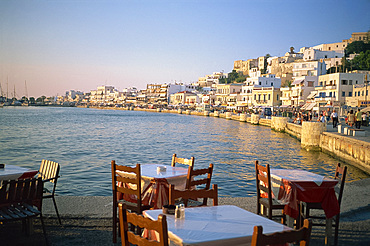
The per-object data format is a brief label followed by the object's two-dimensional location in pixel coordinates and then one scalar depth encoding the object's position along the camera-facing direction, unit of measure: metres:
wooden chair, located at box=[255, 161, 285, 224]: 5.84
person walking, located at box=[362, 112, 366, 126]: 34.15
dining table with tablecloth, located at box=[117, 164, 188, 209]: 5.97
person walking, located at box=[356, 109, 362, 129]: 25.18
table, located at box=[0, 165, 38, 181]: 6.11
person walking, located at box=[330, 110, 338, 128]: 32.78
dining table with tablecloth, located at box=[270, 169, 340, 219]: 5.76
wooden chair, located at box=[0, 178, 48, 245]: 5.30
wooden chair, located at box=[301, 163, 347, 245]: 5.79
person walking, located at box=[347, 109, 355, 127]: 28.12
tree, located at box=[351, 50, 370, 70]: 81.01
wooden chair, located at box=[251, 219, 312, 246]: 2.82
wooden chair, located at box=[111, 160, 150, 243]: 5.68
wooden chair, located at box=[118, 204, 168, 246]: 2.95
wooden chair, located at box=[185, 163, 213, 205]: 6.04
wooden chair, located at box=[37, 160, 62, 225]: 6.43
